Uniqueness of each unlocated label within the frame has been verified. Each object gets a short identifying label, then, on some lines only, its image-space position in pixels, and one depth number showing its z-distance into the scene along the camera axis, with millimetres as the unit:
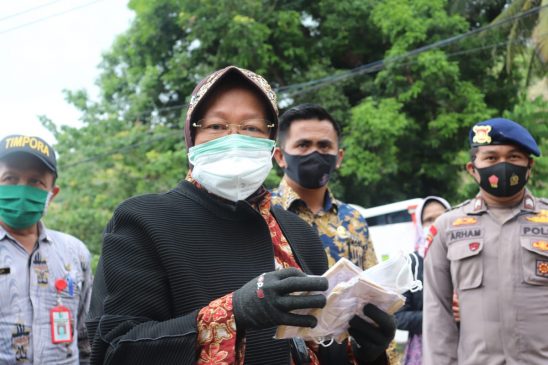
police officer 3383
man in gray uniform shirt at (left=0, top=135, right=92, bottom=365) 3303
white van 15164
